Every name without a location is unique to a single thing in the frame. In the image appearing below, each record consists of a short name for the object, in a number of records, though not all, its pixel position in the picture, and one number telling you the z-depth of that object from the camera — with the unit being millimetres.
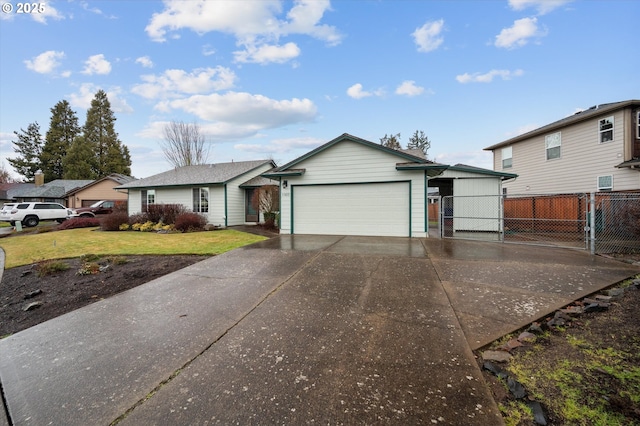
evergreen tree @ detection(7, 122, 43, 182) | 41469
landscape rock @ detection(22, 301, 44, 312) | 4695
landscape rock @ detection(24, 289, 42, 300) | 5422
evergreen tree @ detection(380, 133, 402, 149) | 36481
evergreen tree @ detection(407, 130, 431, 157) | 40562
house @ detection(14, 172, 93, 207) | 31062
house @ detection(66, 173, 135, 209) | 28594
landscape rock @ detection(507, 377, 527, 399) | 2098
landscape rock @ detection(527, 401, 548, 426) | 1824
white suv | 19500
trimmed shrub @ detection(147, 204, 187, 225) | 15359
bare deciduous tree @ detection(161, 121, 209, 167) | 28469
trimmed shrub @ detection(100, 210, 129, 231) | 15375
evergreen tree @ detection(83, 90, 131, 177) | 37531
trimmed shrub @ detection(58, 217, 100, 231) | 17234
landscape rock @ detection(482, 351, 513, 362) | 2606
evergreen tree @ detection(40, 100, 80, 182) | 39991
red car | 21656
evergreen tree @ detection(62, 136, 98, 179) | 36000
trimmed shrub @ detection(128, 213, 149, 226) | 15727
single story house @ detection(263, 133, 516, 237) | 10414
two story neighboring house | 11922
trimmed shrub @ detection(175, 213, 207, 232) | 14211
